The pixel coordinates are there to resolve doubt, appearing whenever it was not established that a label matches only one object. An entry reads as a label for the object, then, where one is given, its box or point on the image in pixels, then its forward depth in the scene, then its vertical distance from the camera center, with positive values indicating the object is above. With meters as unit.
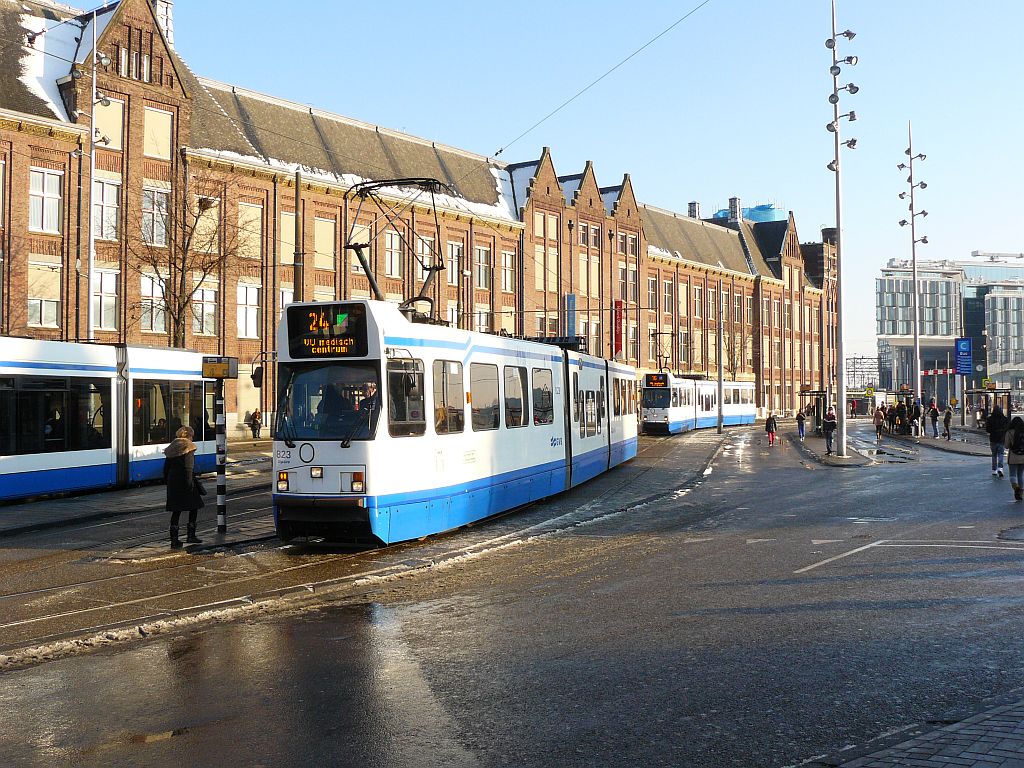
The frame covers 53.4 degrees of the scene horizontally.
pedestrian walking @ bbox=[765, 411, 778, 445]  45.11 -1.12
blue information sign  54.84 +2.45
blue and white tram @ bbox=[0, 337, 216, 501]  19.72 -0.09
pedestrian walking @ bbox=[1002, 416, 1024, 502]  19.20 -0.99
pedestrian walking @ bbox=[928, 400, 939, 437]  51.01 -0.73
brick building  37.69 +9.09
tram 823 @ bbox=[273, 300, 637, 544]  12.98 -0.27
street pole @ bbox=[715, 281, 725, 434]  67.44 +1.49
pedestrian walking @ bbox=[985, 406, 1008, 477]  23.55 -0.68
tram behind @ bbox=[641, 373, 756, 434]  57.72 -0.06
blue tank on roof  124.12 +23.17
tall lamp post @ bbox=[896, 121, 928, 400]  50.09 +9.32
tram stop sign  15.00 +0.57
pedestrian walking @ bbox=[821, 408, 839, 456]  37.19 -0.96
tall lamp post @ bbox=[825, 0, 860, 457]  33.94 +7.19
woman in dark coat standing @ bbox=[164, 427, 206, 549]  13.82 -1.00
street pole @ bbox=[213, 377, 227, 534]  14.64 -0.84
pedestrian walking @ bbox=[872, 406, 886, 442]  43.92 -0.86
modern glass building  166.88 +13.87
